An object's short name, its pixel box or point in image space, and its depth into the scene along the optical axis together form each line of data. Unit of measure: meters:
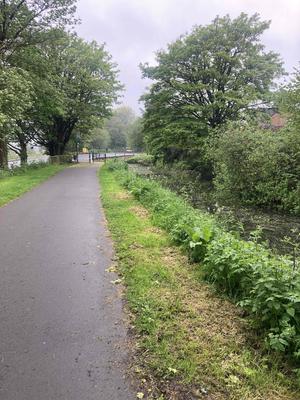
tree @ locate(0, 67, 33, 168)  14.79
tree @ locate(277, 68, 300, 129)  12.57
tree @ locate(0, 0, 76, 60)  19.19
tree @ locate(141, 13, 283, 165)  22.39
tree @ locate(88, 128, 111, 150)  75.21
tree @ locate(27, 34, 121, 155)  24.95
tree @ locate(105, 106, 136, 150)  87.73
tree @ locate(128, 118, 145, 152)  60.75
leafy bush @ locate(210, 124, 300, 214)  12.66
